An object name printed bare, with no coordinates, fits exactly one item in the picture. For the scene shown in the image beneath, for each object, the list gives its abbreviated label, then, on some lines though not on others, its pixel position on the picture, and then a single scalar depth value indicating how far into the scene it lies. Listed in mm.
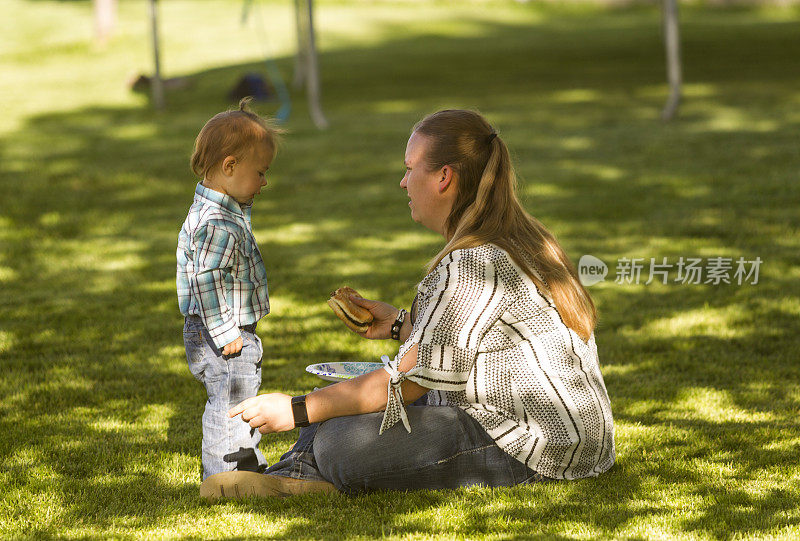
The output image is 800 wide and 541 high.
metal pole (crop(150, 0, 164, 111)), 29119
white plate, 7457
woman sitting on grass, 6570
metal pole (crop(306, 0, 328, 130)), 25425
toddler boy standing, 7512
